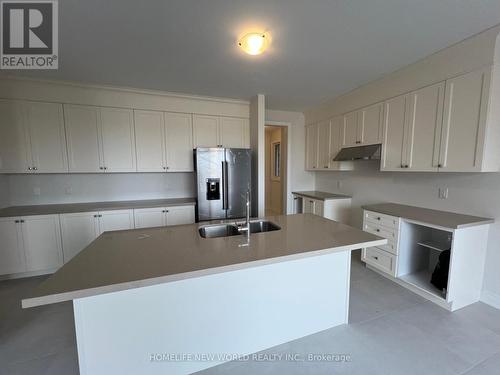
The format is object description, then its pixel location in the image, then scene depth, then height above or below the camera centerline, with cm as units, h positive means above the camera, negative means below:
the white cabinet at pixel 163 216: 314 -71
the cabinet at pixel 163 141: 336 +45
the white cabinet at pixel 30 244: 264 -96
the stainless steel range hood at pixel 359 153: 297 +24
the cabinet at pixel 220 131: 364 +66
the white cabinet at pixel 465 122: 196 +46
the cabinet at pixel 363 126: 299 +65
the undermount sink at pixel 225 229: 192 -56
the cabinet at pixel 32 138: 280 +42
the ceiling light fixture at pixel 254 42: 188 +114
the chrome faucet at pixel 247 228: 167 -50
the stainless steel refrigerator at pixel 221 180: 334 -18
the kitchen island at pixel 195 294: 116 -83
